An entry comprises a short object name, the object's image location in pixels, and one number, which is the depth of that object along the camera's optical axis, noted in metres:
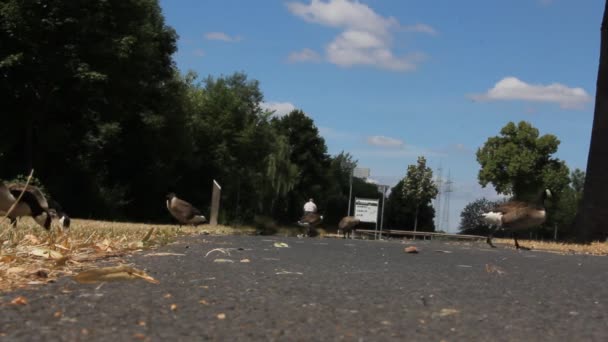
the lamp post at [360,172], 34.38
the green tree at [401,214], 72.69
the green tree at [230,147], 54.60
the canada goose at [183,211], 19.67
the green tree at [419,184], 63.84
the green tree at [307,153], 65.88
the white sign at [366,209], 32.56
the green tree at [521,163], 53.78
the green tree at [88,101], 27.39
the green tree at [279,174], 56.44
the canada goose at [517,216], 14.84
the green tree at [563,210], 59.89
